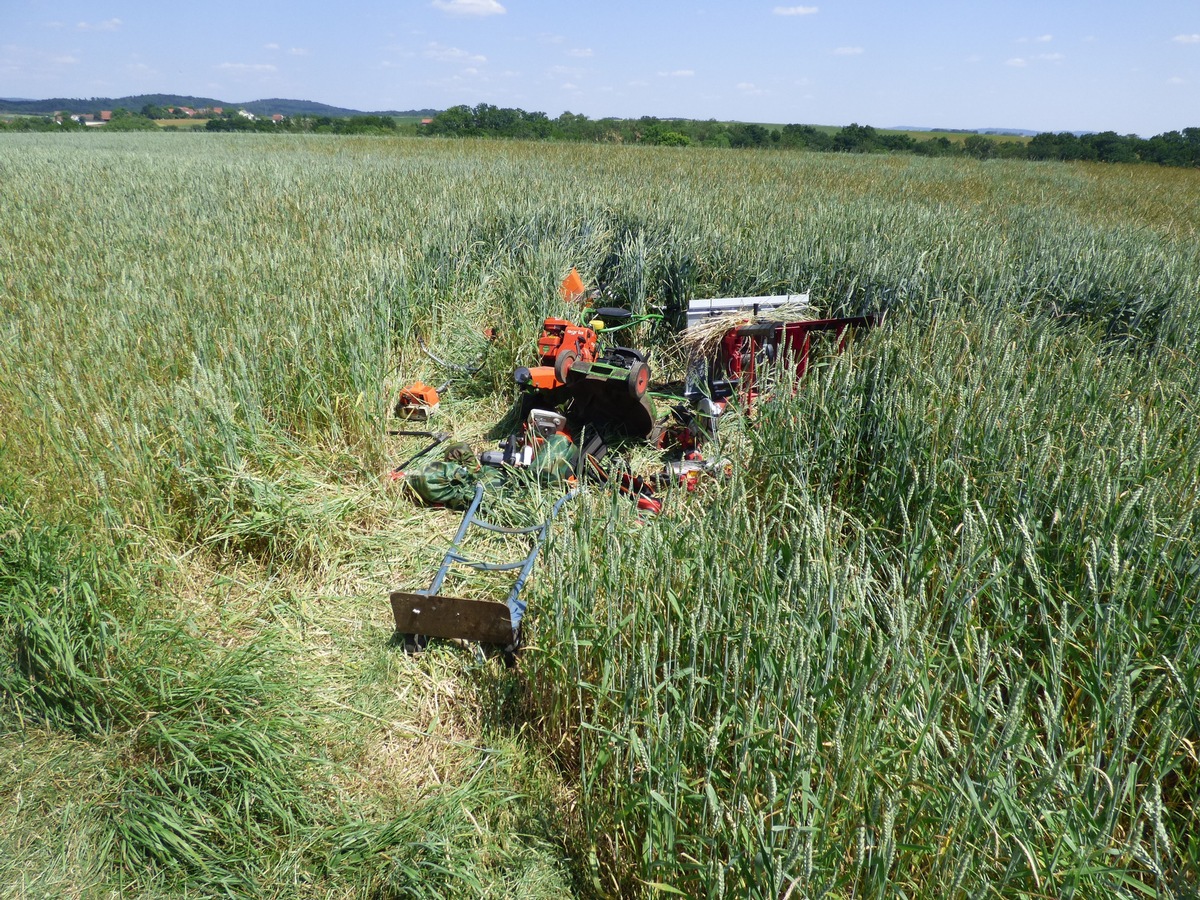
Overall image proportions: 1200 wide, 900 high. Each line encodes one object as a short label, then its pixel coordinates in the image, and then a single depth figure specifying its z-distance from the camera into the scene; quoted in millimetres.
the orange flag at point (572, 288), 4430
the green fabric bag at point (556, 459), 3193
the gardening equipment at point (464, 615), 2244
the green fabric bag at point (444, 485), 3277
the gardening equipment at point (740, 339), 3881
